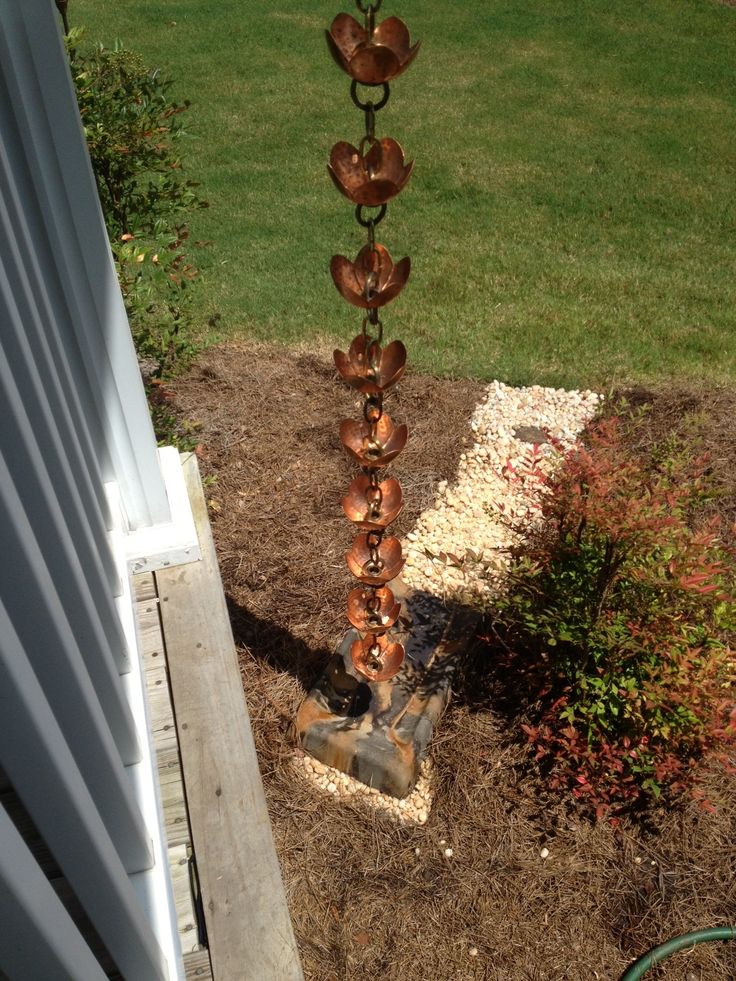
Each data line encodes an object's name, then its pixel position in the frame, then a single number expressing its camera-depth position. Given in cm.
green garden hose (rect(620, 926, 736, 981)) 229
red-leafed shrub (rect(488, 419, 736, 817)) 249
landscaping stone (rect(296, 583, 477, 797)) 265
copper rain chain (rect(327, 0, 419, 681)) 137
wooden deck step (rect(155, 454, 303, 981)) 183
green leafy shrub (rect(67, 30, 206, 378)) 344
